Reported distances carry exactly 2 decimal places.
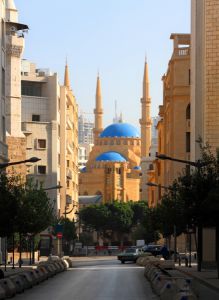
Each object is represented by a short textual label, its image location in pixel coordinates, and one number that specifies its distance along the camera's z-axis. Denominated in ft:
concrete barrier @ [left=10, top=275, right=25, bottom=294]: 106.69
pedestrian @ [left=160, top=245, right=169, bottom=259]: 219.41
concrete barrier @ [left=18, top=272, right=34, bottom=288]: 116.57
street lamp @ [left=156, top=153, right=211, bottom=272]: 149.48
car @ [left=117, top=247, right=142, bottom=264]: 268.00
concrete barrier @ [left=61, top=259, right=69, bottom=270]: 202.18
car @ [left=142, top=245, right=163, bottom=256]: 273.79
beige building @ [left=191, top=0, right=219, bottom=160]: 224.33
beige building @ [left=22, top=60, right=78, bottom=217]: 379.55
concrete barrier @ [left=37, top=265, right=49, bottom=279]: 145.29
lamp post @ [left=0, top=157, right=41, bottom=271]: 128.94
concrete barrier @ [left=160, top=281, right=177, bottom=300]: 82.06
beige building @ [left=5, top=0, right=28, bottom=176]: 325.83
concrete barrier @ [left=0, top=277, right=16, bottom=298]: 96.81
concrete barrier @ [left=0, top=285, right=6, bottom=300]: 90.96
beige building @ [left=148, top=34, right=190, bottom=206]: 314.35
